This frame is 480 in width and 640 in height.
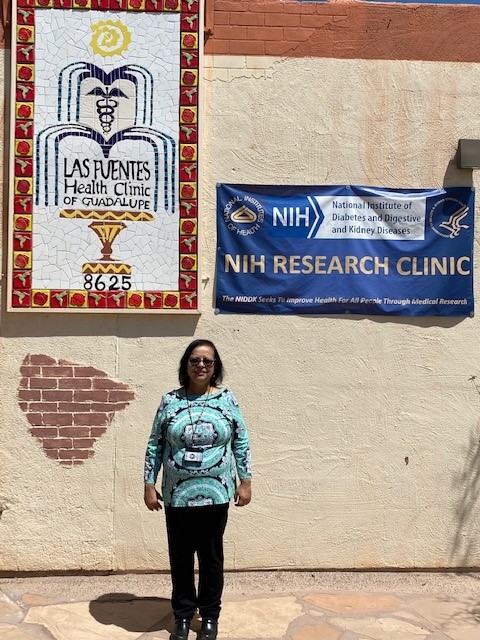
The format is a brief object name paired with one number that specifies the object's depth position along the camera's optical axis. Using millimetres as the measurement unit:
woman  4219
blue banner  5590
